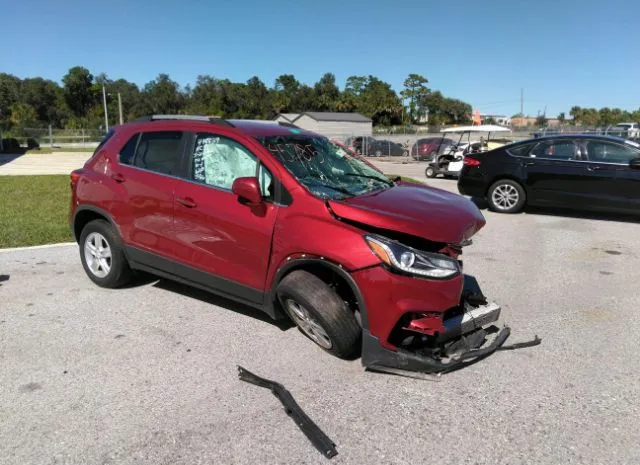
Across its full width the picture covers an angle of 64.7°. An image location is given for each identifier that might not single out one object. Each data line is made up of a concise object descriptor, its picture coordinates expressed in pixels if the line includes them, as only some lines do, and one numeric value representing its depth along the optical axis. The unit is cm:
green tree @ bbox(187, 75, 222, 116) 7769
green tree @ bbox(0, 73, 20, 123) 6994
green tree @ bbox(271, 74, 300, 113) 8956
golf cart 1761
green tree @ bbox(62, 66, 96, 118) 8556
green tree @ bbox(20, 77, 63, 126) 9419
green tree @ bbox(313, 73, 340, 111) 9669
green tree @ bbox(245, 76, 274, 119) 8662
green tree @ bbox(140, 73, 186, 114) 8975
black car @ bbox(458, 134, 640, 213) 862
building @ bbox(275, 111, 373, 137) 6150
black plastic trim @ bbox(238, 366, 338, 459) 270
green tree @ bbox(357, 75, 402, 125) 8412
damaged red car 328
